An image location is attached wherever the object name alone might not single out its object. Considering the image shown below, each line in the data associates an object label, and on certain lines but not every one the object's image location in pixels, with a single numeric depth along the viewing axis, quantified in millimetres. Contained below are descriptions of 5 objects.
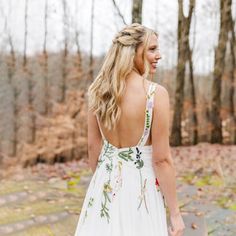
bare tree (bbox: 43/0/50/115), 14961
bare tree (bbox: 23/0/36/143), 13891
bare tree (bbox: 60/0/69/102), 15016
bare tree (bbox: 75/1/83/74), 15627
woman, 2133
